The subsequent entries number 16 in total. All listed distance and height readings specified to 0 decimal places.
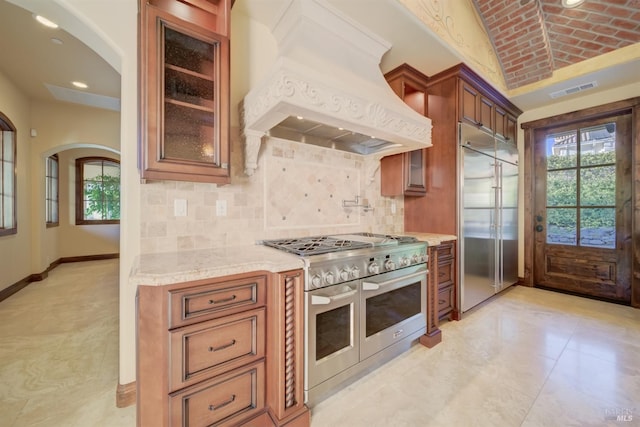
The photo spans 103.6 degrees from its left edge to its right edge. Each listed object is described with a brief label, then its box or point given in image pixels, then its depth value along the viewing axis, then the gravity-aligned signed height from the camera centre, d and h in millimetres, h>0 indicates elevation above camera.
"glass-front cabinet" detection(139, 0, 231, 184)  1372 +724
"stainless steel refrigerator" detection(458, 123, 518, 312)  2693 -34
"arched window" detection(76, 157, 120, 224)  5945 +538
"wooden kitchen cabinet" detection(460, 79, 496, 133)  2717 +1212
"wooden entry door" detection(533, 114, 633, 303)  3188 +41
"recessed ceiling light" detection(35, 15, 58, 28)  2164 +1667
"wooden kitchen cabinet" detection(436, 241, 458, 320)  2514 -720
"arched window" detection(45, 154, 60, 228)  5055 +444
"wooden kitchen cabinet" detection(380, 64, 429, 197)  2680 +568
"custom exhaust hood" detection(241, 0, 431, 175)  1478 +767
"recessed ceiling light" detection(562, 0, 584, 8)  2475 +2070
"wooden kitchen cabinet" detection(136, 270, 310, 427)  1101 -675
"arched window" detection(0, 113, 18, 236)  3330 +465
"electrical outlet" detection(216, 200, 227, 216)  1849 +31
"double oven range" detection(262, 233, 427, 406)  1433 -610
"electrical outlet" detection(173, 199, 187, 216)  1688 +32
